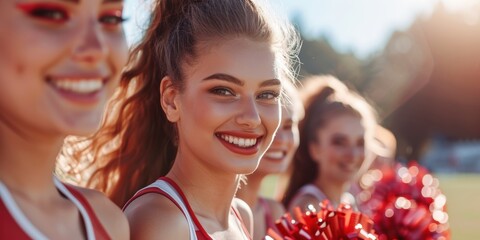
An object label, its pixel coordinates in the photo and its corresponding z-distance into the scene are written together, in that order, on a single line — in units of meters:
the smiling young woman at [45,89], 1.54
